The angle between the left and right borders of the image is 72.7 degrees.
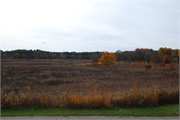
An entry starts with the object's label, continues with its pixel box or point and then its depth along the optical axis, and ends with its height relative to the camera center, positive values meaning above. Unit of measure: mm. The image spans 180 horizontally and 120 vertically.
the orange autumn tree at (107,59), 40872 -393
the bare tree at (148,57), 65762 +453
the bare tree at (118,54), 106944 +3013
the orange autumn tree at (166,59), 63094 -611
